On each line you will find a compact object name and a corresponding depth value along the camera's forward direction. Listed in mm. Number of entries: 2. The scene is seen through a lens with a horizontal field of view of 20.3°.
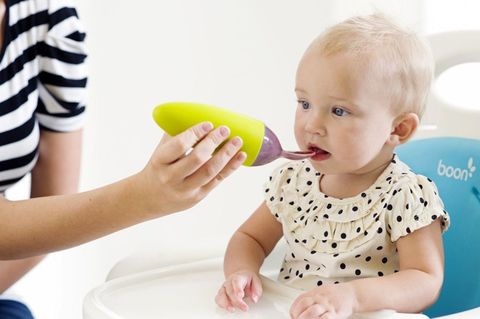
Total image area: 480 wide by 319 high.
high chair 1322
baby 1317
